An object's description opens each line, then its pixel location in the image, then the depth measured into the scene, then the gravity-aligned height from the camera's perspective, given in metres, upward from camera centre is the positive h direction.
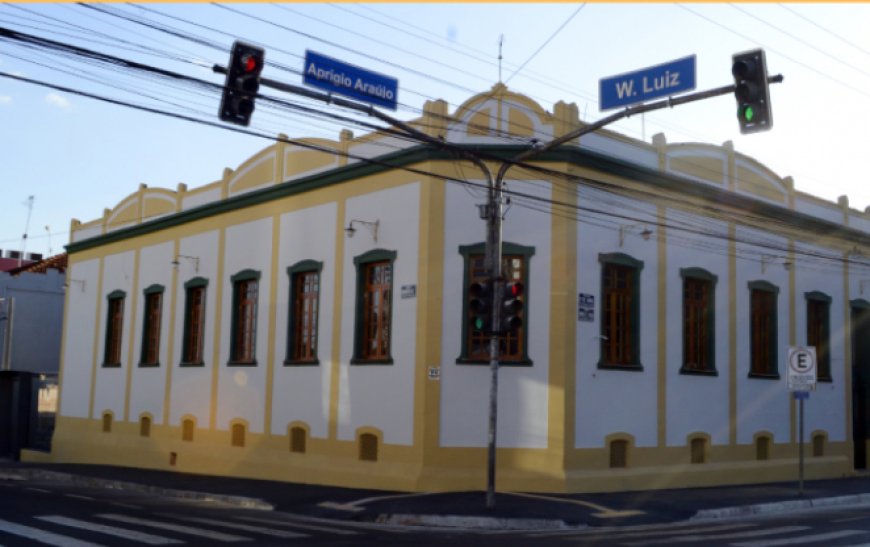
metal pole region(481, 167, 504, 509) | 16.08 +2.22
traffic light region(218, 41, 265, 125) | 12.05 +4.00
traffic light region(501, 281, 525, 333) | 15.91 +1.62
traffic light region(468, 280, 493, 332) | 15.96 +1.64
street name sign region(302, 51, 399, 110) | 13.05 +4.43
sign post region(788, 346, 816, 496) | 19.58 +0.79
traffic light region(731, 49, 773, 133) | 11.94 +3.98
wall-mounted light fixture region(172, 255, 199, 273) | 27.12 +3.83
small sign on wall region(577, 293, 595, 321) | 19.84 +2.06
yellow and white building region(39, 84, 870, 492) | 19.52 +2.03
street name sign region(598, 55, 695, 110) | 13.02 +4.51
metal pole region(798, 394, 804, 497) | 18.61 -0.83
